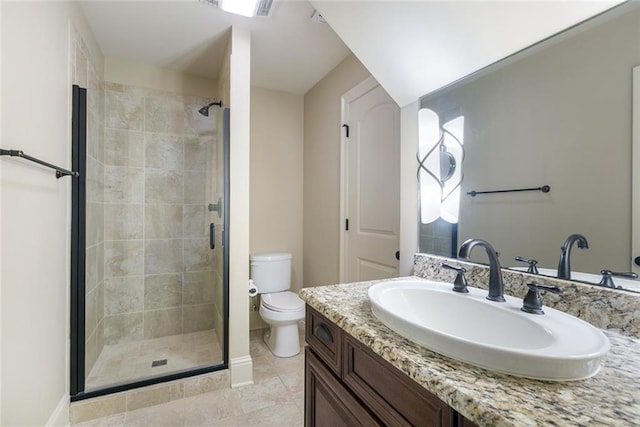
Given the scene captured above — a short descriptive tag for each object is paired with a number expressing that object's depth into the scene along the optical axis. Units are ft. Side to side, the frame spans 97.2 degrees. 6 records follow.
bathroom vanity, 1.38
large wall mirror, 2.47
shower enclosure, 6.31
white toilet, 7.06
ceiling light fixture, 5.35
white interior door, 5.84
